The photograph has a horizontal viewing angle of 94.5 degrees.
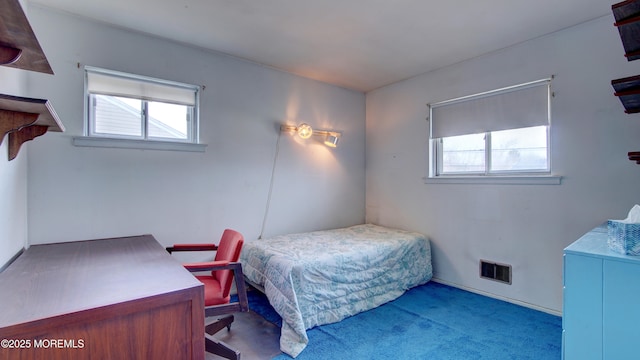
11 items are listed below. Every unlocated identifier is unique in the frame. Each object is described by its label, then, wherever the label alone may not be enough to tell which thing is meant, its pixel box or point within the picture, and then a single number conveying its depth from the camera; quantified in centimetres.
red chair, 186
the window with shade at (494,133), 277
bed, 233
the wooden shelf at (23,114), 118
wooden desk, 99
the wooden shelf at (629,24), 121
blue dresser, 131
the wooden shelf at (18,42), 81
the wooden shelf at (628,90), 142
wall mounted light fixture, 357
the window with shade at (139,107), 248
